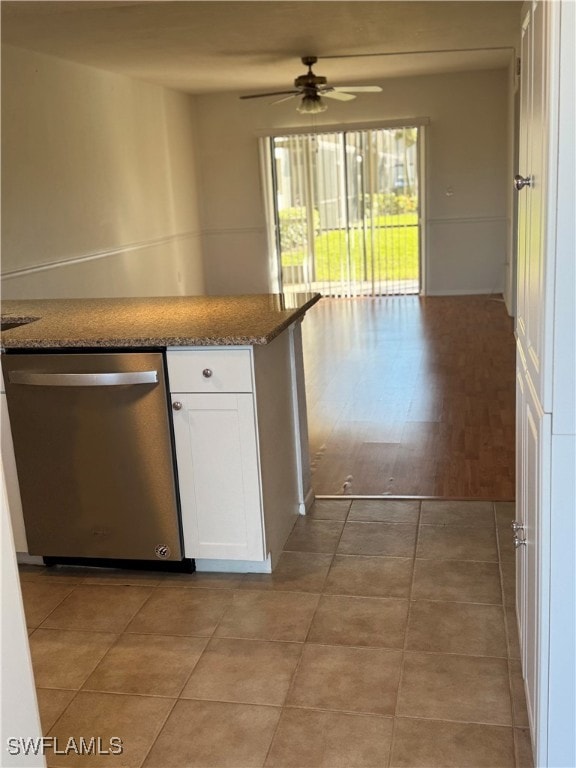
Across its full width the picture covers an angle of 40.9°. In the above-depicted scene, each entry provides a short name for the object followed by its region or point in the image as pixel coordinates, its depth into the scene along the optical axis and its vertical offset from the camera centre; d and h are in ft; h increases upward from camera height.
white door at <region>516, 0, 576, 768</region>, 4.52 -1.16
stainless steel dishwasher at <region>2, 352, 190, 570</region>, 8.64 -2.65
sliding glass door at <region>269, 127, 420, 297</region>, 29.81 -0.17
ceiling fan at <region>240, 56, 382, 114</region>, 21.76 +3.22
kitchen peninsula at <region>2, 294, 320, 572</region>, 8.45 -2.20
